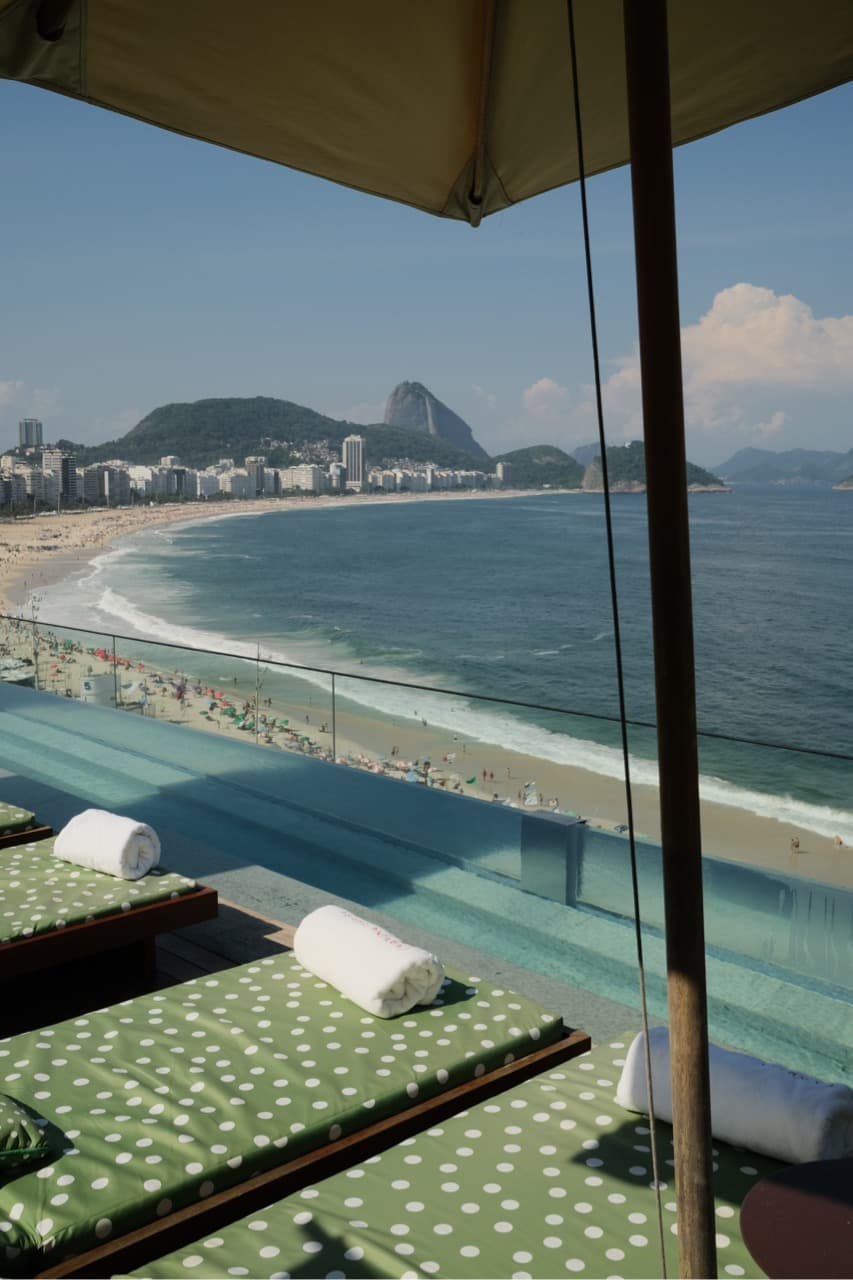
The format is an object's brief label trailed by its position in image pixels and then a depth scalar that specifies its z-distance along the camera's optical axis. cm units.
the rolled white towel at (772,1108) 193
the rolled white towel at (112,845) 342
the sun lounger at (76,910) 301
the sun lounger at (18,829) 398
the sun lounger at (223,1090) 185
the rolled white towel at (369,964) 253
